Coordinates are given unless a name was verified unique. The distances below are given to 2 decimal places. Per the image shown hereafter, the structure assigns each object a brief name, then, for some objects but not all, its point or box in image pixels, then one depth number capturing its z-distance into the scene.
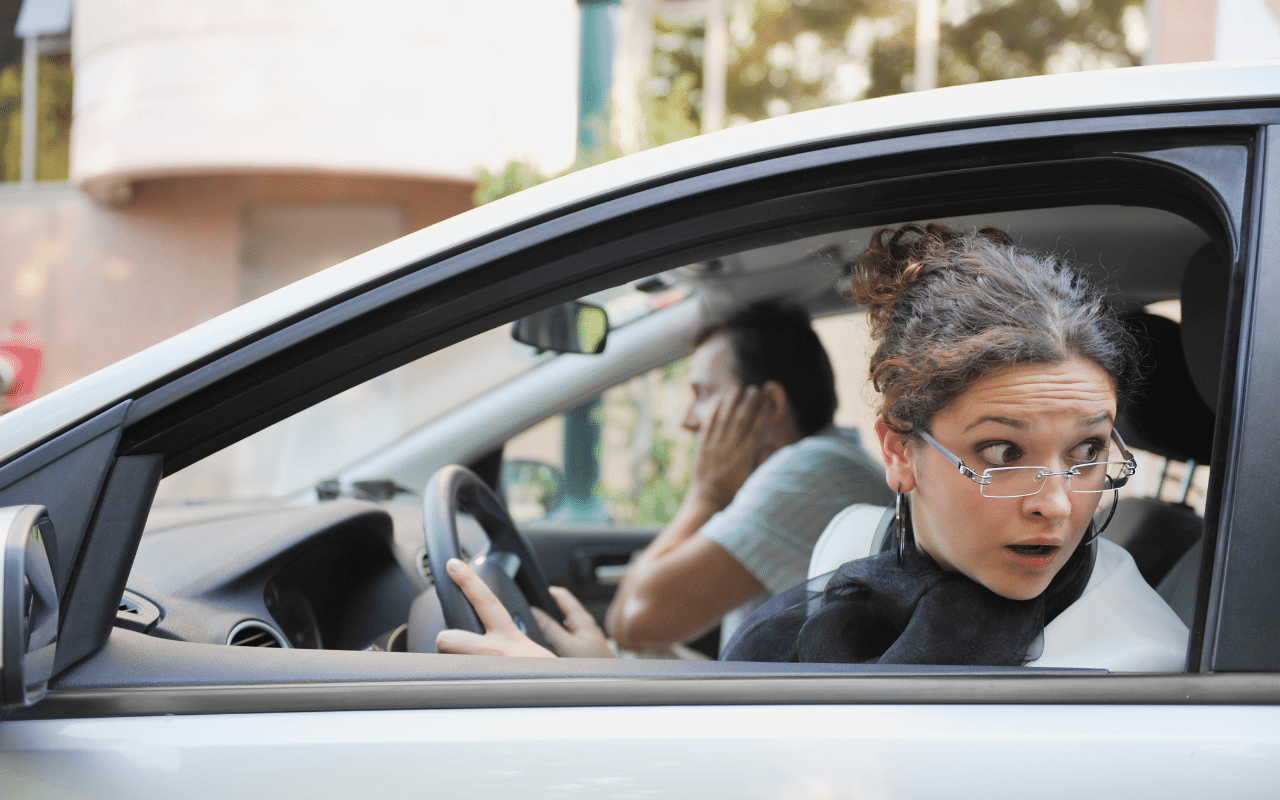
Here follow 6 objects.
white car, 0.90
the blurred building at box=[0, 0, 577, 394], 8.54
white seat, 1.56
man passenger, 2.30
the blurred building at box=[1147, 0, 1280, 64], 7.76
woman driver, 1.11
